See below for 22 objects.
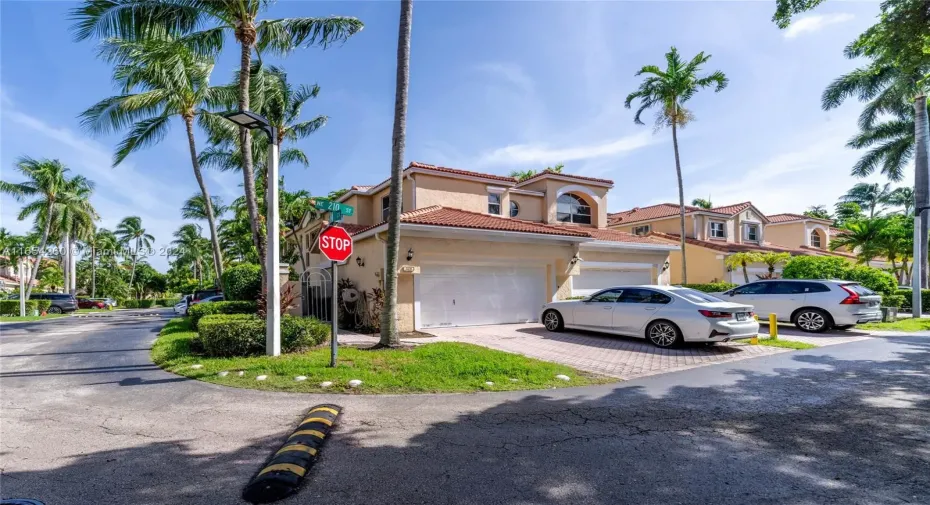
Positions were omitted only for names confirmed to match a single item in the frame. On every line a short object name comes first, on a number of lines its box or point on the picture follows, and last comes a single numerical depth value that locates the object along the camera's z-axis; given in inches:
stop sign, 299.3
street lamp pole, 341.4
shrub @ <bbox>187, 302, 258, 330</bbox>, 561.6
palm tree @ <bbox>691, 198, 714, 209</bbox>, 1625.7
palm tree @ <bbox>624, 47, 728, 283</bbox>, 803.4
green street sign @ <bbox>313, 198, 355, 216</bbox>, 296.8
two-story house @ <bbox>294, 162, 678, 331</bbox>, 514.0
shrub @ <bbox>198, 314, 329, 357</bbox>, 343.0
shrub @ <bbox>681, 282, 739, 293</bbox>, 841.4
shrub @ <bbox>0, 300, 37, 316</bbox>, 1163.9
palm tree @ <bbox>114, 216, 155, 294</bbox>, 2271.2
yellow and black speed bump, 128.9
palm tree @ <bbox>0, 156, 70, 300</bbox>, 1122.7
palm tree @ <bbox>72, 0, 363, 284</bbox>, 416.2
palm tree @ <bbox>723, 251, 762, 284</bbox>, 880.3
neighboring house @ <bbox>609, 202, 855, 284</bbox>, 1031.6
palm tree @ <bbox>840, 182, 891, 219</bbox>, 2070.6
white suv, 484.4
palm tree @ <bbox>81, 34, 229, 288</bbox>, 485.6
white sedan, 373.7
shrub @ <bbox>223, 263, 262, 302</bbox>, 667.4
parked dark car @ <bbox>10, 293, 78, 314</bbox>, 1305.4
